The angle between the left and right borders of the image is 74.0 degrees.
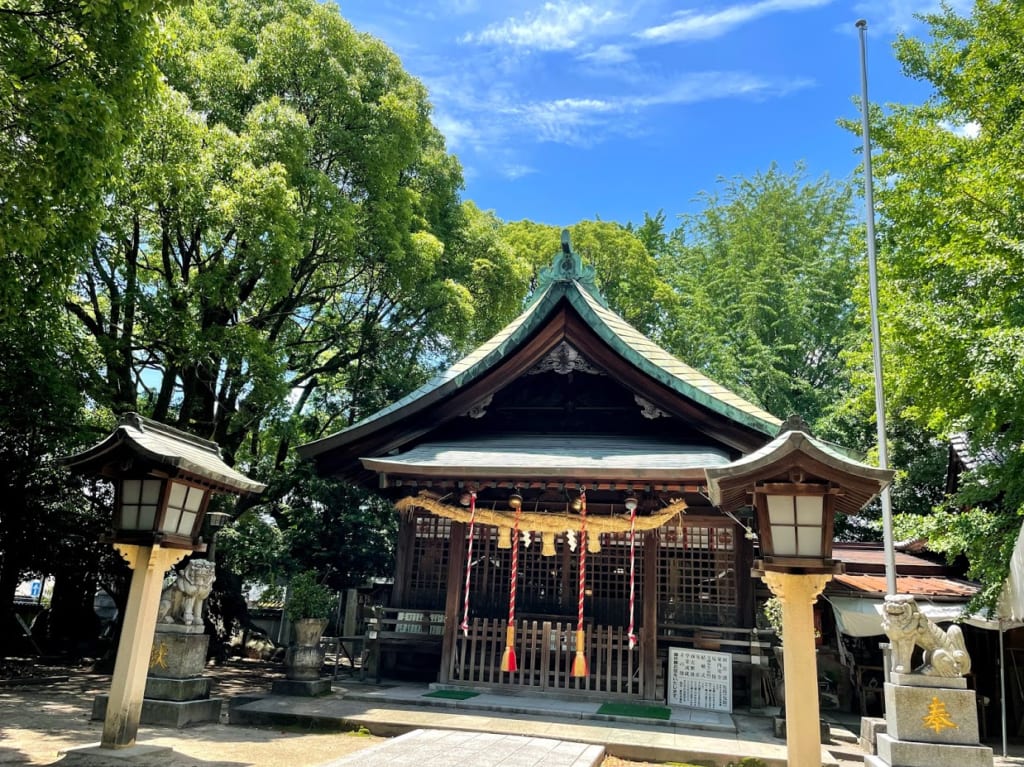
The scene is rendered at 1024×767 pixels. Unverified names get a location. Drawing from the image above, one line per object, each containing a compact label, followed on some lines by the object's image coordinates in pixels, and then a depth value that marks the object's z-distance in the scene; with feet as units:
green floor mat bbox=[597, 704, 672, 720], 29.62
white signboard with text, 31.89
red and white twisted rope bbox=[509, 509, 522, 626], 31.81
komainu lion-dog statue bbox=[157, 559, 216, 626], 27.35
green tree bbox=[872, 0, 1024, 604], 30.27
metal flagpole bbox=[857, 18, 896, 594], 33.68
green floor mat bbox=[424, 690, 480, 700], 31.63
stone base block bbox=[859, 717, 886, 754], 27.37
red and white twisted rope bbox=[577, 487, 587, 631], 32.88
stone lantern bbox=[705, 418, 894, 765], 16.97
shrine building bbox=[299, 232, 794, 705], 33.35
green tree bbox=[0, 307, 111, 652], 37.73
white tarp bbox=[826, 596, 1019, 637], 34.65
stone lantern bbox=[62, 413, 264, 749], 21.01
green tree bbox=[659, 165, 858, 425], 77.61
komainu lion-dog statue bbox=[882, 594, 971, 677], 19.40
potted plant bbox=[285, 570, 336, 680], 32.86
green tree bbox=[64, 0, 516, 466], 39.32
